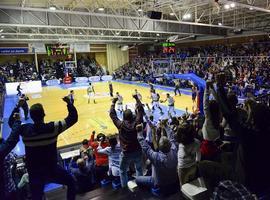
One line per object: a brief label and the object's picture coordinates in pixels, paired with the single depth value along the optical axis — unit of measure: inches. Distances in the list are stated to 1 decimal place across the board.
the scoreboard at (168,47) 795.6
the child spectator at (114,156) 161.2
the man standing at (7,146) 97.6
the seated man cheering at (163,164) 120.3
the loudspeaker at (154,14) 482.6
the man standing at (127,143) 139.3
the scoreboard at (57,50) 935.0
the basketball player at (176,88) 718.3
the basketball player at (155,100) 536.6
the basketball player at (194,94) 532.3
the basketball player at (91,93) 698.2
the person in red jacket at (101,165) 182.1
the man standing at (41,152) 99.2
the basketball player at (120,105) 533.2
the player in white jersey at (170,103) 484.4
